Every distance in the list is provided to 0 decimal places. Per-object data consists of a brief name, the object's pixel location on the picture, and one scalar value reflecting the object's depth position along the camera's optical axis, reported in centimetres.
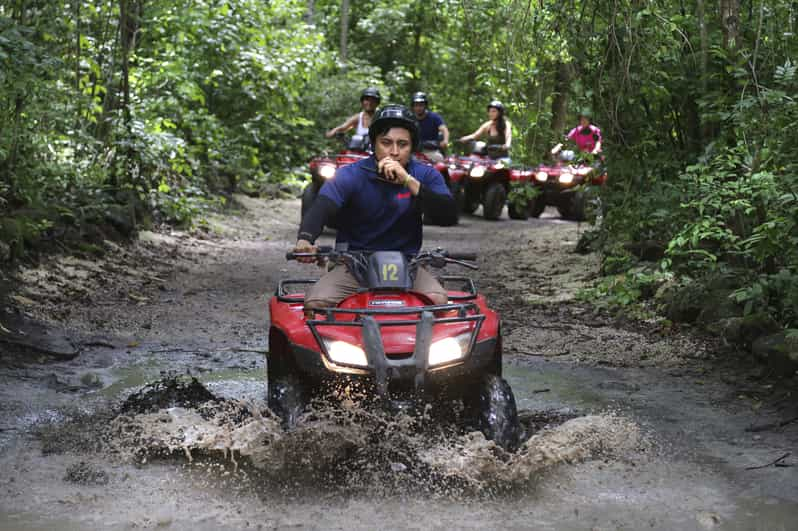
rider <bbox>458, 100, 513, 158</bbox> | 1734
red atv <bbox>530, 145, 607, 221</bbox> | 1856
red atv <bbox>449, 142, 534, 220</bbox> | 1803
